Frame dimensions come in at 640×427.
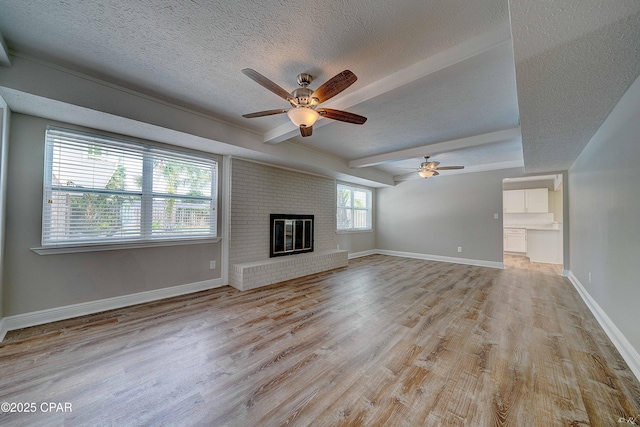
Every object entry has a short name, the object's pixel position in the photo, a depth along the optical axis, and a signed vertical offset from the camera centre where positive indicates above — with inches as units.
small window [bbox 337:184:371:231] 255.1 +11.1
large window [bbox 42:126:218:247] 102.6 +13.1
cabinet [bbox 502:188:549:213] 259.0 +20.2
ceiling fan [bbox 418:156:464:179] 189.6 +41.1
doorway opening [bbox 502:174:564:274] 232.4 -6.2
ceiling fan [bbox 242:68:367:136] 72.9 +43.1
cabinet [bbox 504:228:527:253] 281.3 -27.2
